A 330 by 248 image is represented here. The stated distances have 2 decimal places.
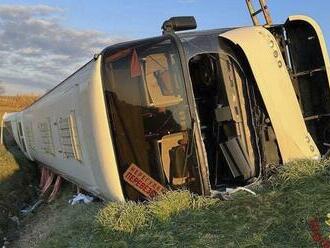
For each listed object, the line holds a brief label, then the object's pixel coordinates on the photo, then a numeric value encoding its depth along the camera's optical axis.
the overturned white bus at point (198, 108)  6.79
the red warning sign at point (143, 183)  6.77
